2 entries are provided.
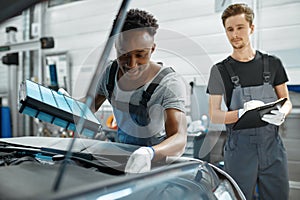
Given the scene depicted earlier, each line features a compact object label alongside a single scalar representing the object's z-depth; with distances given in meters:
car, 0.41
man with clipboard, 1.50
